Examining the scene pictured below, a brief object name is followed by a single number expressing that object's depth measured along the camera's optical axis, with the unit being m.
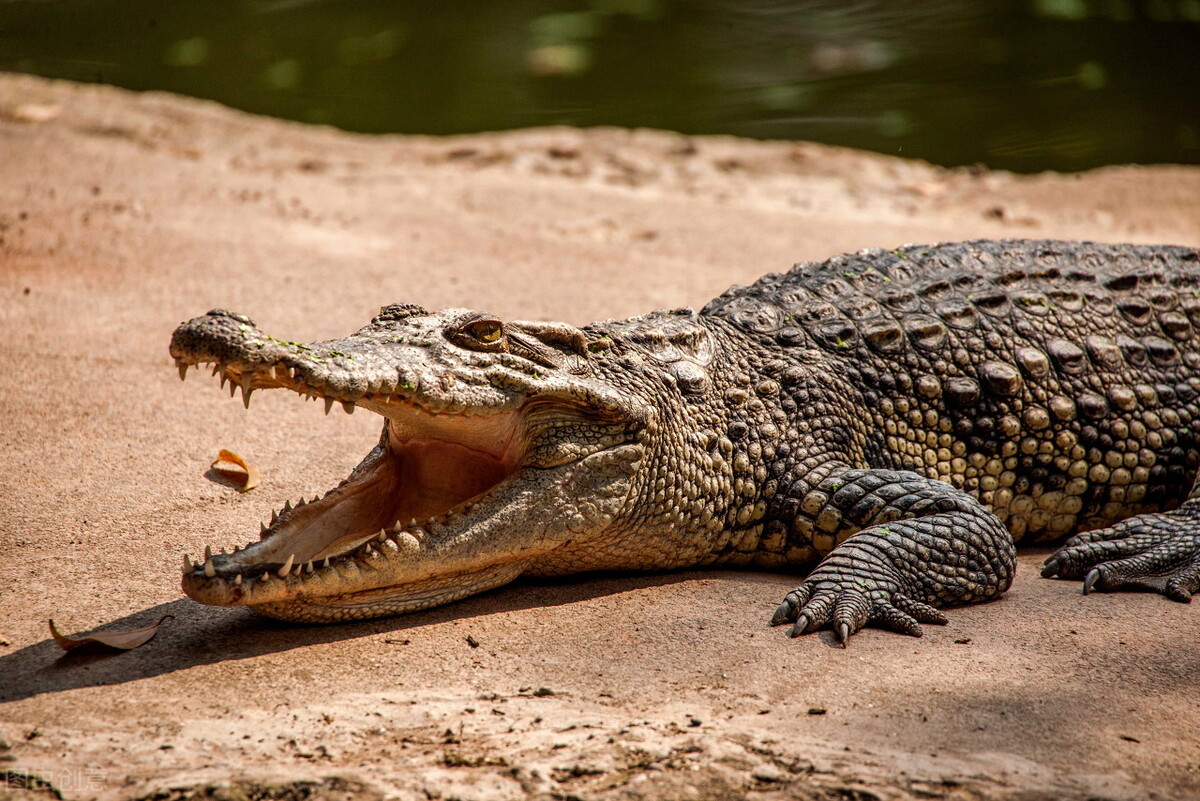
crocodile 6.71
